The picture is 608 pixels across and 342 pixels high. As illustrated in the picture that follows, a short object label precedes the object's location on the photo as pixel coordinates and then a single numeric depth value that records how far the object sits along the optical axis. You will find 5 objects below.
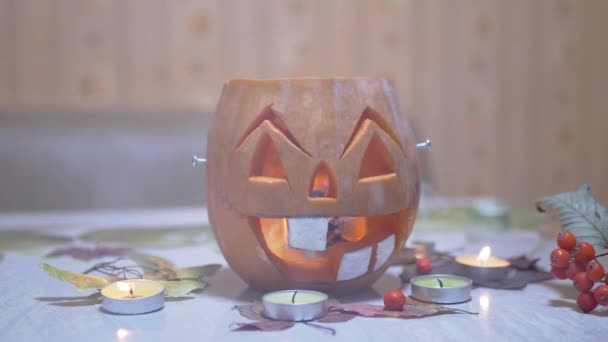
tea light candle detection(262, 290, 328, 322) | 0.83
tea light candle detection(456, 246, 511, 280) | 1.04
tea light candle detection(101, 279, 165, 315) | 0.87
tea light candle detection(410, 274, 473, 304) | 0.92
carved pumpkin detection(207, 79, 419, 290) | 0.89
